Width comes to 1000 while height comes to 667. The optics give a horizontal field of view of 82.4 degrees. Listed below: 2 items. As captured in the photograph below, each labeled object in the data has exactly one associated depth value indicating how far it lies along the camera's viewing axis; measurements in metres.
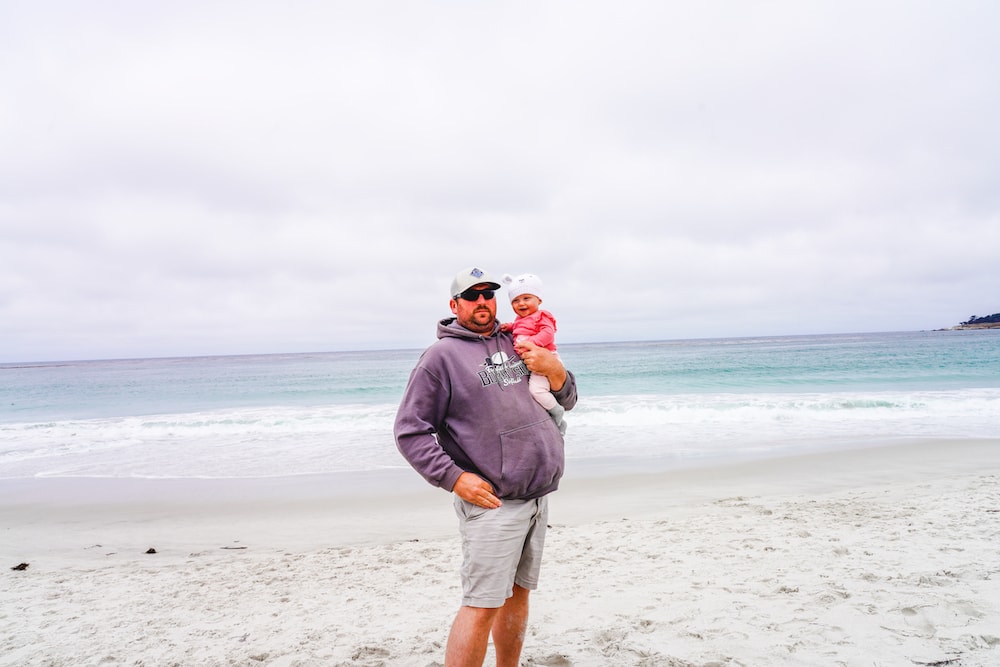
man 2.50
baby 2.79
